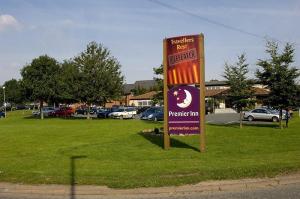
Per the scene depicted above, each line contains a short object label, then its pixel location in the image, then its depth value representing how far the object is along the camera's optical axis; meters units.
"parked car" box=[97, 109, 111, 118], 60.09
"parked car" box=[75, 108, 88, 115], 73.50
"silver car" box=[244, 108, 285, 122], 45.19
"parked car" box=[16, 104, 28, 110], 133.38
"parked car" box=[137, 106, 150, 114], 70.03
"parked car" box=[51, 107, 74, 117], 67.19
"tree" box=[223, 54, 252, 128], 31.36
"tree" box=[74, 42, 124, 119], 51.34
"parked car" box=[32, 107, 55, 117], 71.51
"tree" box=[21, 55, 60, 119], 61.75
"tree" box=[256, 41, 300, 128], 29.16
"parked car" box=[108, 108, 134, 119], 56.47
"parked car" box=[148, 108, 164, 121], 47.34
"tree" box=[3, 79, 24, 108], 129.77
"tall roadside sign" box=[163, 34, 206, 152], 16.27
